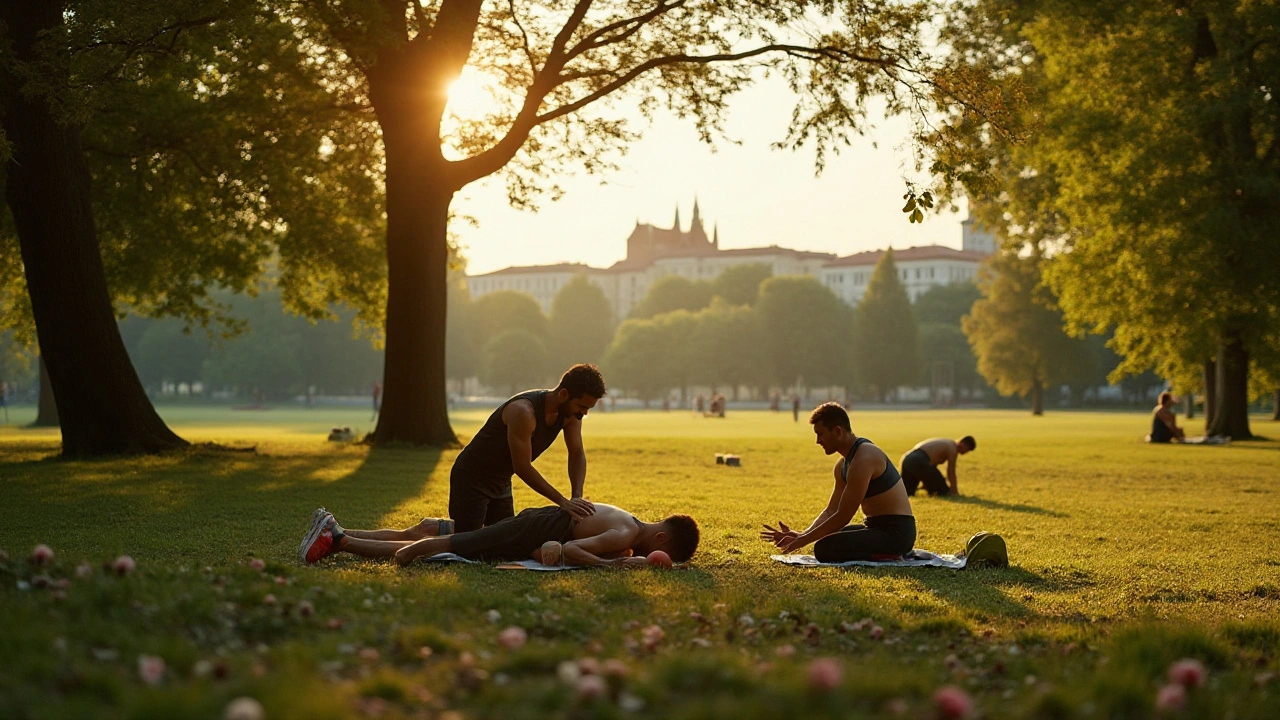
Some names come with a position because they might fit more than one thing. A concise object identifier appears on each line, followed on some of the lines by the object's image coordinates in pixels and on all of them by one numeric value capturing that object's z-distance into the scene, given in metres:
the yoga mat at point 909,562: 11.62
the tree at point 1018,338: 89.56
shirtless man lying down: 10.57
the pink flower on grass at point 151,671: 4.78
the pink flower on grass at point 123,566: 7.06
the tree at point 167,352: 120.50
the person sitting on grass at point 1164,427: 38.66
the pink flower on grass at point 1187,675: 5.28
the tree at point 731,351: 129.88
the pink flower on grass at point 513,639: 5.89
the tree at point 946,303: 154.00
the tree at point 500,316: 146.38
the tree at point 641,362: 130.88
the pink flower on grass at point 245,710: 4.18
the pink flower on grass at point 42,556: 7.14
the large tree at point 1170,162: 35.03
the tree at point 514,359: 133.88
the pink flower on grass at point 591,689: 4.75
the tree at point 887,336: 126.00
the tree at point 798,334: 129.38
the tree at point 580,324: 151.00
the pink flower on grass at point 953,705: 4.64
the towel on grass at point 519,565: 10.28
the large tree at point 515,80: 25.22
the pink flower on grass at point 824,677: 4.73
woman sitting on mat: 11.59
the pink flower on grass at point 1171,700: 5.03
